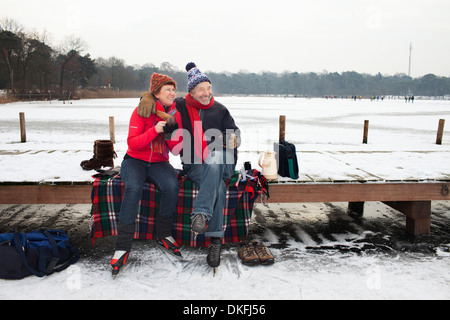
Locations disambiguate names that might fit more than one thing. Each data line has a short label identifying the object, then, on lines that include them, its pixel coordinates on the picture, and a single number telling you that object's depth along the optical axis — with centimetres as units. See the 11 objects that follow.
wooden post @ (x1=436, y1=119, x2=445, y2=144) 988
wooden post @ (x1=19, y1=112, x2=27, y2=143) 956
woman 321
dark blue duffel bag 307
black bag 397
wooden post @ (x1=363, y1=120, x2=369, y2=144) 1045
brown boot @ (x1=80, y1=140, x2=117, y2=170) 432
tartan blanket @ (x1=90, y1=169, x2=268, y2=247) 356
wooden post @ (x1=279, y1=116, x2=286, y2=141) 844
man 334
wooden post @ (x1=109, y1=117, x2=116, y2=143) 923
